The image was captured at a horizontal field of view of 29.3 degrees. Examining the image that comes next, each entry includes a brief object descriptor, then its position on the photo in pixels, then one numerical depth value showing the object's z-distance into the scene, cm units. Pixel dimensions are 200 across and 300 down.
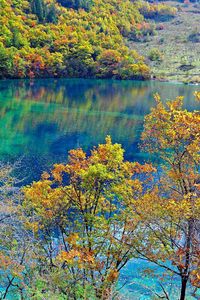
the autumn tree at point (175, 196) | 1359
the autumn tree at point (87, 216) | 1513
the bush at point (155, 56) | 13550
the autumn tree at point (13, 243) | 1469
